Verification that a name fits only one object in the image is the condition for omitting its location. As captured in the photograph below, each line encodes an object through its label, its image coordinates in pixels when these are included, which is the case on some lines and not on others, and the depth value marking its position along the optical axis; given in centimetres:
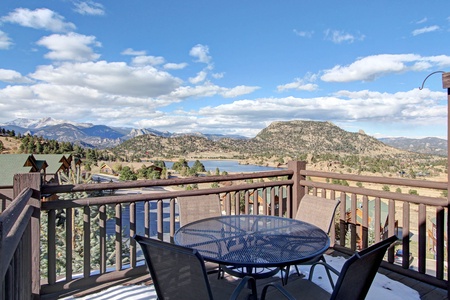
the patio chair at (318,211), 297
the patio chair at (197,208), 311
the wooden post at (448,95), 250
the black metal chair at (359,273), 129
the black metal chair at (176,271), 138
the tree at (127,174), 1866
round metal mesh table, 185
